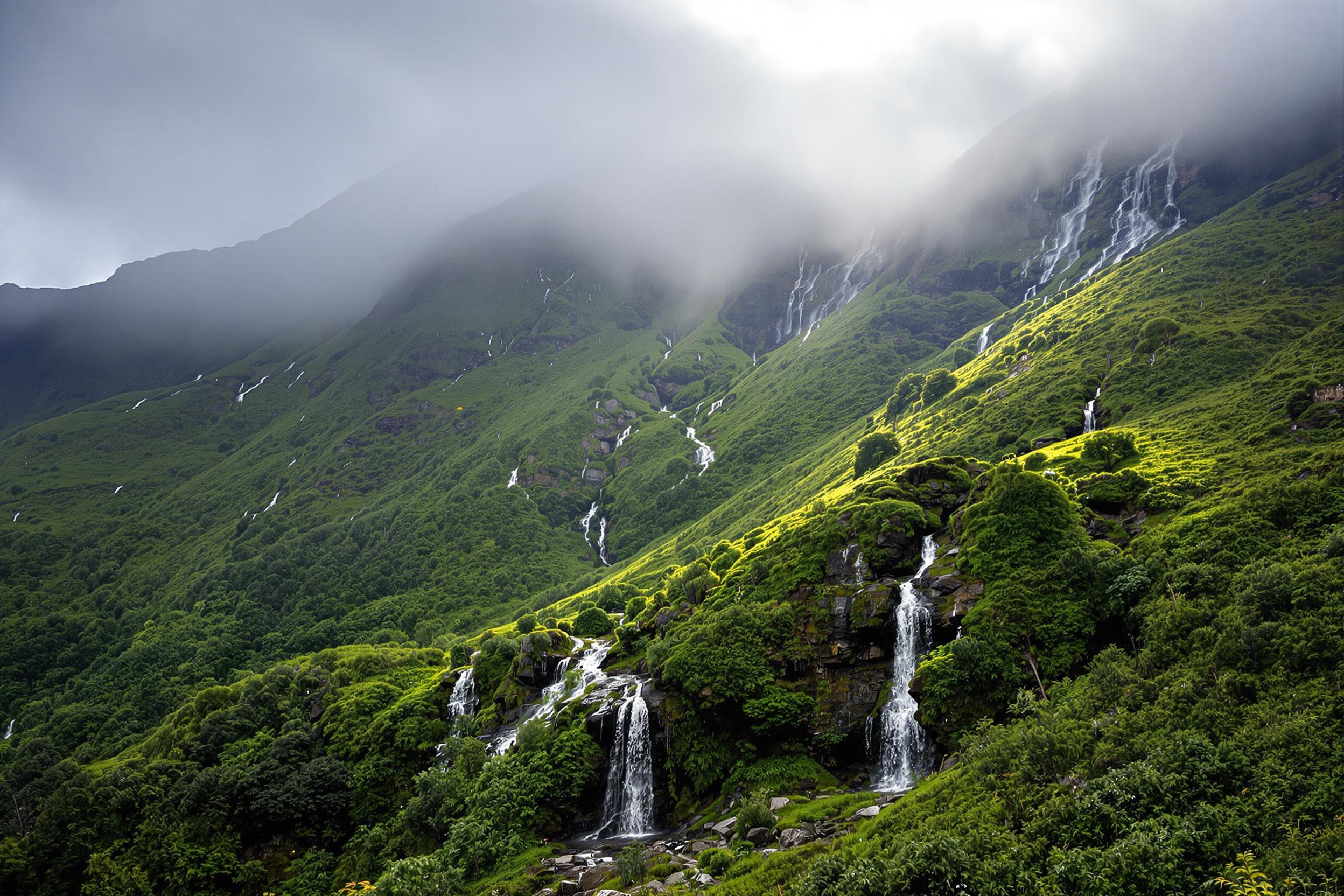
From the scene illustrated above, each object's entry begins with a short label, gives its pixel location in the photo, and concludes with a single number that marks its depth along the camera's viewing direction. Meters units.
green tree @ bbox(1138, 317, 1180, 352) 108.00
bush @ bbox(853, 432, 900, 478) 128.50
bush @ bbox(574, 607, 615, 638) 88.19
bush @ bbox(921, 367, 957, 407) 156.50
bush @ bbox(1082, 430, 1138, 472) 69.00
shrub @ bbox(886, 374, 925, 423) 169.88
